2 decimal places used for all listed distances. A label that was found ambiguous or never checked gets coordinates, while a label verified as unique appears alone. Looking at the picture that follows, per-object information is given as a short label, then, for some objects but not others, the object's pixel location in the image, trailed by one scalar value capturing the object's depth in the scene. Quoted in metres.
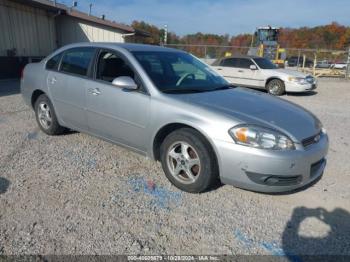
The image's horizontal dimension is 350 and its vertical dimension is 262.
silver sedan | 3.00
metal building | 13.77
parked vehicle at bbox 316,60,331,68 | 28.93
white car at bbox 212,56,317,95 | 11.13
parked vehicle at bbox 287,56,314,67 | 27.68
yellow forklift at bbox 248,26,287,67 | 21.42
